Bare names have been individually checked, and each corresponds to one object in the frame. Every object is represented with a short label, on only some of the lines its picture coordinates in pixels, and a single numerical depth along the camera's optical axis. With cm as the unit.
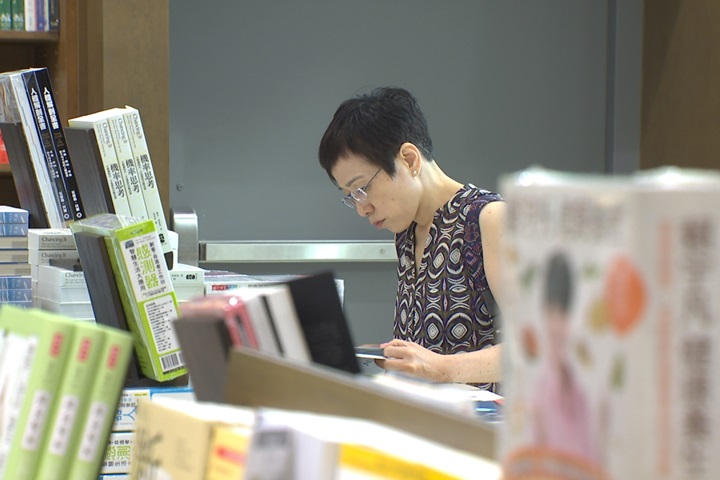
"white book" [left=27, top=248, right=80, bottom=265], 608
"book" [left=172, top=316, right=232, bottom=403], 403
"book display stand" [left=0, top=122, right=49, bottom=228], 630
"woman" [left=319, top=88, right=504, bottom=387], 643
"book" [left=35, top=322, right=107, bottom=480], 439
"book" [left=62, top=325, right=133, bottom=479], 443
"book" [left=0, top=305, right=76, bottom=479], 437
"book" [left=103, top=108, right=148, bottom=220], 597
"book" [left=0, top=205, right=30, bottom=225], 619
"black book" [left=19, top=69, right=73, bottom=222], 624
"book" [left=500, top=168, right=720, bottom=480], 244
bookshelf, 686
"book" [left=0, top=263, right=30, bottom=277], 615
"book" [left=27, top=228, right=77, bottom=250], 608
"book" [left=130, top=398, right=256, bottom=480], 353
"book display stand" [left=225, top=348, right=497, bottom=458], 341
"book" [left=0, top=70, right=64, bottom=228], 626
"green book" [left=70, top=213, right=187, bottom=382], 571
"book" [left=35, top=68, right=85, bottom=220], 625
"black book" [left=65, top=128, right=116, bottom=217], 596
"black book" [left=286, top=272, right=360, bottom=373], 440
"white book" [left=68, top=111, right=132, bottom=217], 596
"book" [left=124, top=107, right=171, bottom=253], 599
